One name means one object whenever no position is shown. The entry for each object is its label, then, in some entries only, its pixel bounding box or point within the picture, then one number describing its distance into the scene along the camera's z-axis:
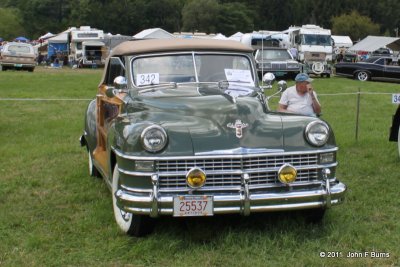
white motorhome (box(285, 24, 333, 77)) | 31.47
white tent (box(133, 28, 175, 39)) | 39.89
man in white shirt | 7.54
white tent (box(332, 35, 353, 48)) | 58.84
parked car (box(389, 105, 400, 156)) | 7.69
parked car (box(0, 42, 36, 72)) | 29.62
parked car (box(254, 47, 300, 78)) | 23.55
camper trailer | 40.03
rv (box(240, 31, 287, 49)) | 33.99
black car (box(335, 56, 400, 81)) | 24.92
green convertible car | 4.30
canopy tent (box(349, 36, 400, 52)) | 47.86
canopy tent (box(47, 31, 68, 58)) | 49.31
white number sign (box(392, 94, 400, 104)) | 7.92
